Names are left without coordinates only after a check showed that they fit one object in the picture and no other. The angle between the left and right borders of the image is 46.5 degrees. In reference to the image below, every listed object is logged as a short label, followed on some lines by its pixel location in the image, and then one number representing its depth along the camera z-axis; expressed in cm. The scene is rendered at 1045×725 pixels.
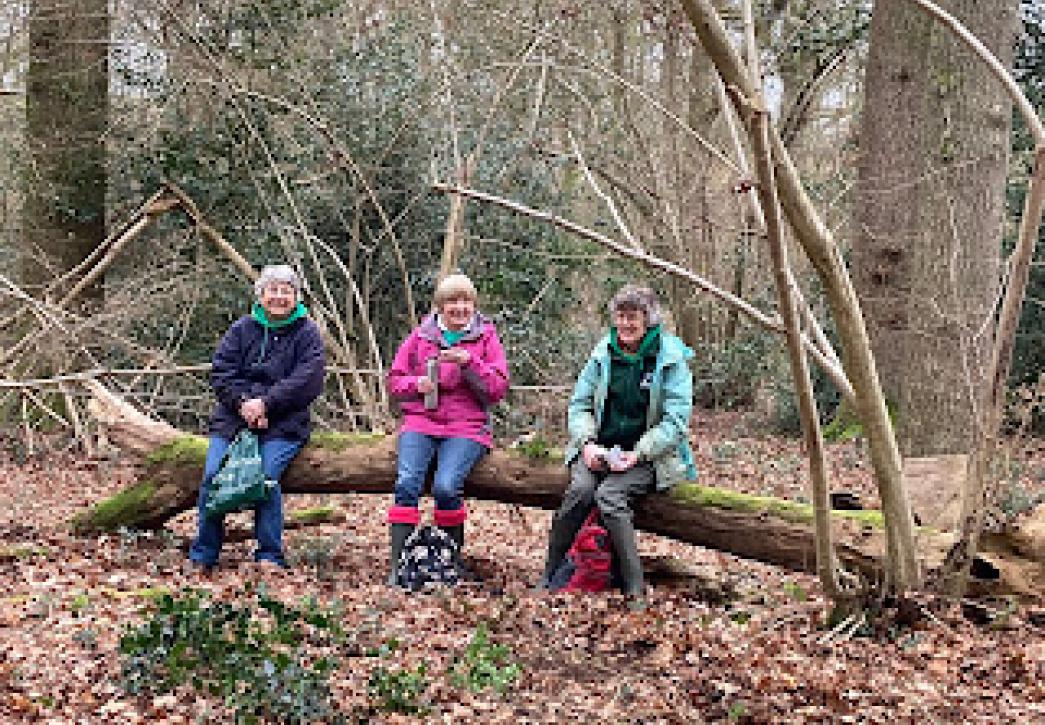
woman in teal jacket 625
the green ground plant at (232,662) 414
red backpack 644
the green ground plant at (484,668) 472
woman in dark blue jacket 671
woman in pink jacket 655
